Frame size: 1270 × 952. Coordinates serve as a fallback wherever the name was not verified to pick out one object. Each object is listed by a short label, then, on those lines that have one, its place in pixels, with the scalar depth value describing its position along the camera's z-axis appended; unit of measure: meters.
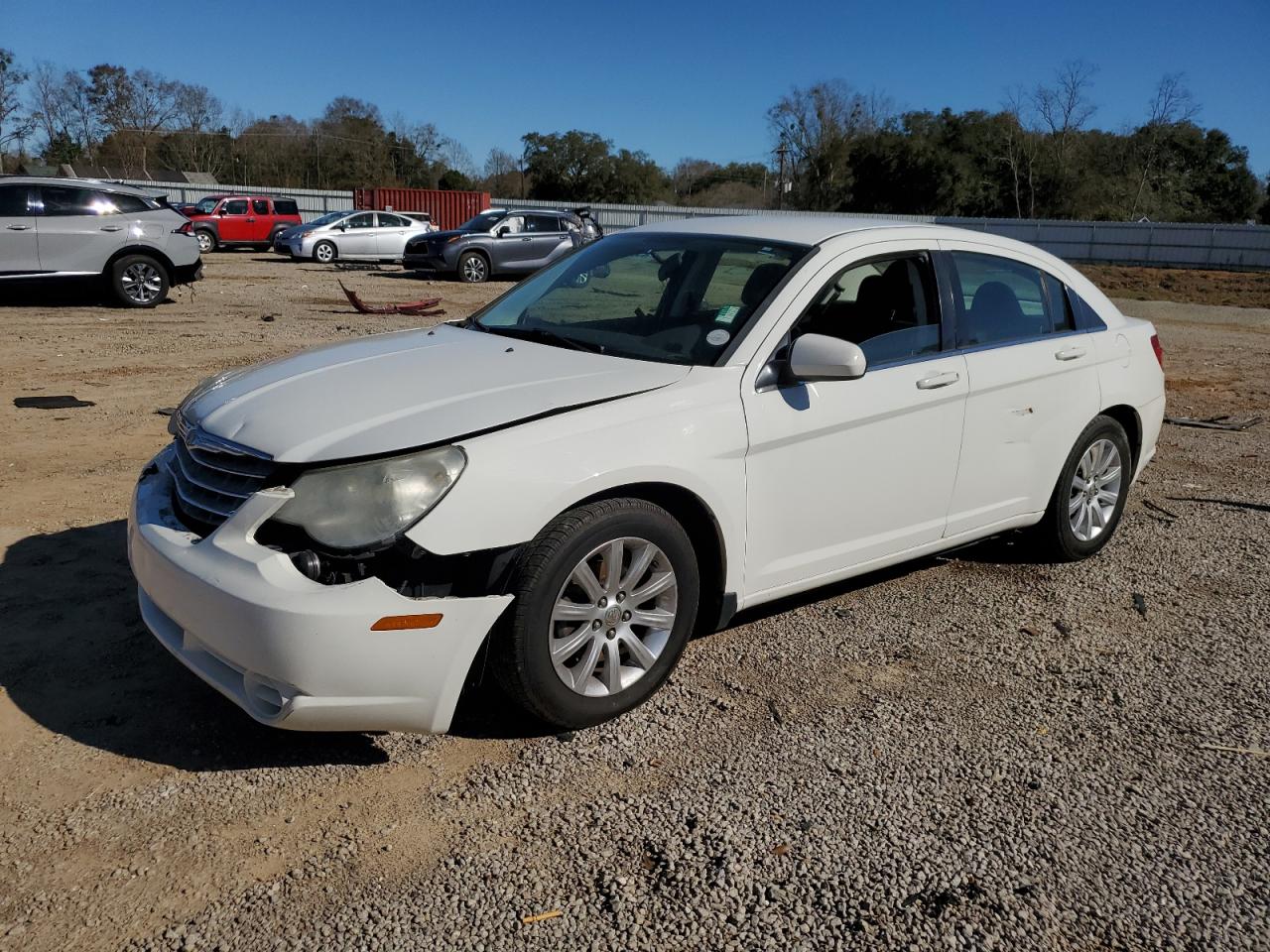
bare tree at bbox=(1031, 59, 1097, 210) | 53.84
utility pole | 65.75
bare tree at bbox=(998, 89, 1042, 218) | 54.06
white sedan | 2.96
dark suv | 23.02
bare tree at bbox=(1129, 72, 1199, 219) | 53.69
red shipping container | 41.81
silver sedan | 27.94
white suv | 13.83
